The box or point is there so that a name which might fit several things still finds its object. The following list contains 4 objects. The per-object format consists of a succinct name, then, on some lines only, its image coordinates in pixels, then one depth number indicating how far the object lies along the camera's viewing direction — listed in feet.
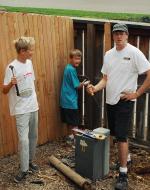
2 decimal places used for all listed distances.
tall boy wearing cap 10.35
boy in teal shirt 13.25
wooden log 10.43
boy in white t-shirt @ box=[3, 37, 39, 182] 10.30
